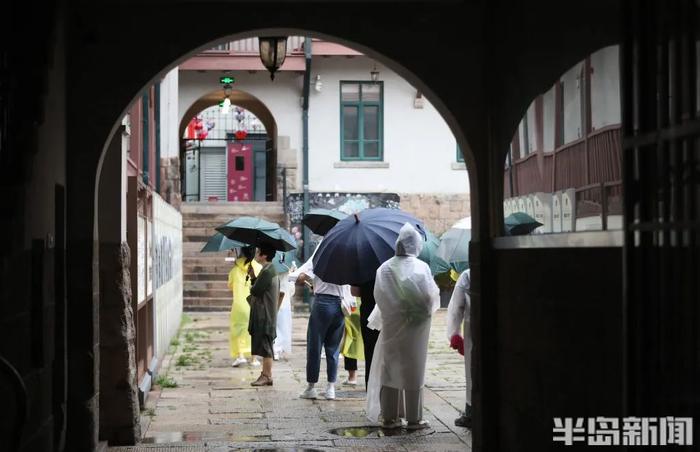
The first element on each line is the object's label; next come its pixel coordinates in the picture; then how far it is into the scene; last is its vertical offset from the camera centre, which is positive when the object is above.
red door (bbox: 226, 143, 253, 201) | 39.41 +2.08
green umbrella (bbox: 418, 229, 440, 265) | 11.68 -0.21
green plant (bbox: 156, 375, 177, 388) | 12.20 -1.68
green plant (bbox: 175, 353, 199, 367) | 14.40 -1.72
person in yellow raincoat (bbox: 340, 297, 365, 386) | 12.14 -1.25
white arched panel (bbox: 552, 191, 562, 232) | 6.27 +0.09
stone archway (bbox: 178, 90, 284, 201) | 27.22 +3.11
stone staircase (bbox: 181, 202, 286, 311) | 24.18 -0.50
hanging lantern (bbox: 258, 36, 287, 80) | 9.62 +1.56
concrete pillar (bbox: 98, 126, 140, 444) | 8.45 -0.72
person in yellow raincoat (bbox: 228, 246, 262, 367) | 14.12 -1.04
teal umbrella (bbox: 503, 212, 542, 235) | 6.81 +0.03
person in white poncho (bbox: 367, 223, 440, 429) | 9.29 -0.90
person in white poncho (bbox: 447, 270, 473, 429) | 9.46 -0.78
